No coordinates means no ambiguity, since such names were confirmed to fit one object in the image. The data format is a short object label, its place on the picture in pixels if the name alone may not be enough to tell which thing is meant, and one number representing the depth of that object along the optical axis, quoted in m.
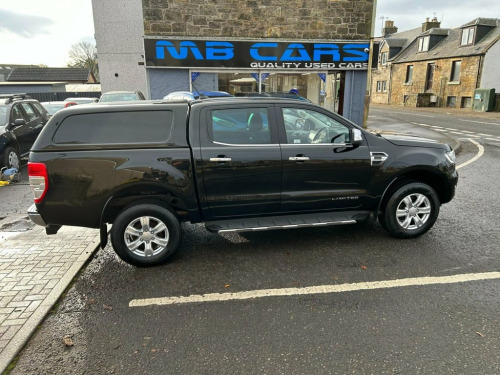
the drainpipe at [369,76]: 13.09
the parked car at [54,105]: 15.15
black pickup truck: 3.94
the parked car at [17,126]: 8.26
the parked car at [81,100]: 17.96
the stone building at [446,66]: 29.70
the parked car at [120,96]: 13.44
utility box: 26.92
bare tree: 60.69
